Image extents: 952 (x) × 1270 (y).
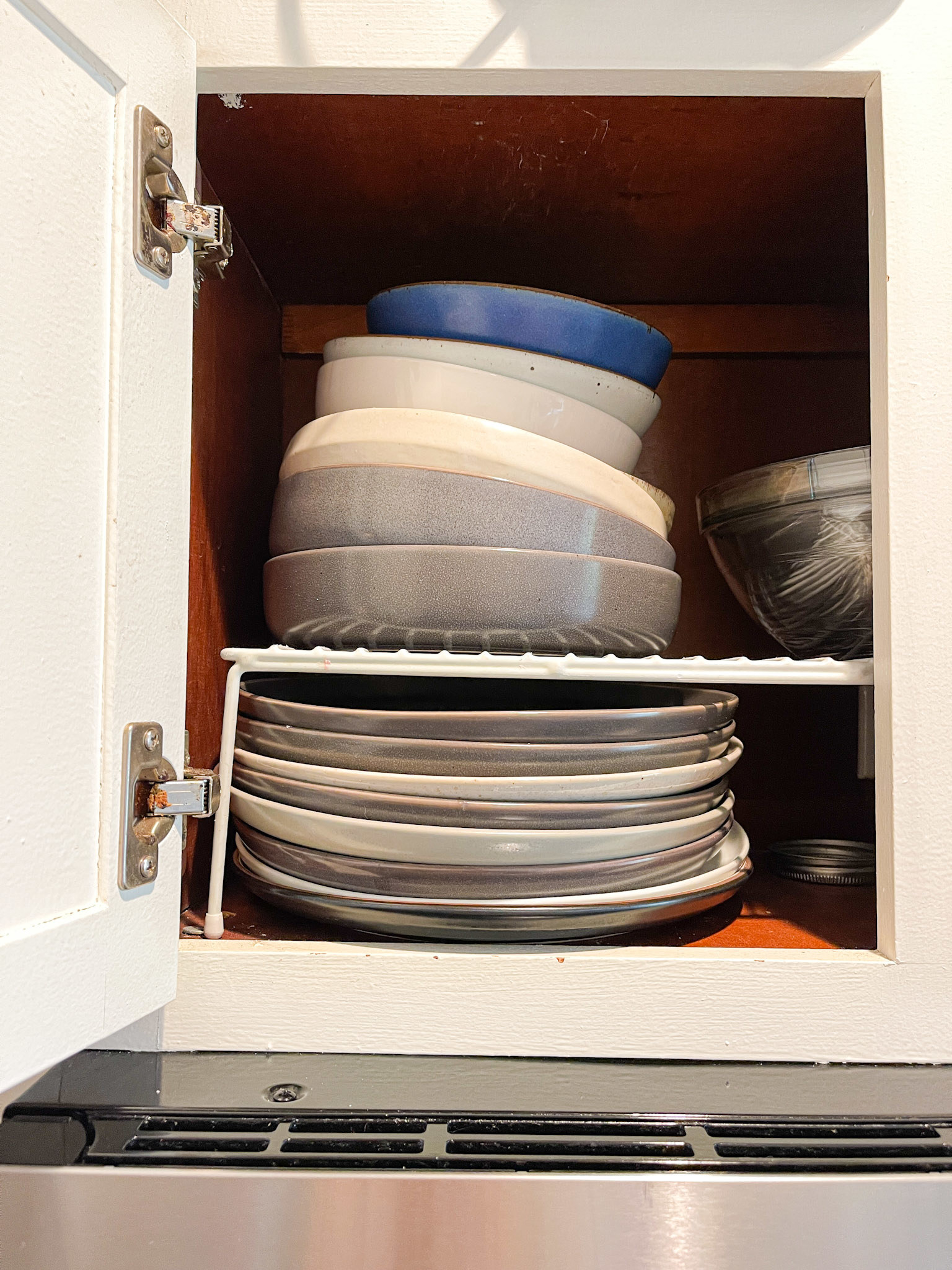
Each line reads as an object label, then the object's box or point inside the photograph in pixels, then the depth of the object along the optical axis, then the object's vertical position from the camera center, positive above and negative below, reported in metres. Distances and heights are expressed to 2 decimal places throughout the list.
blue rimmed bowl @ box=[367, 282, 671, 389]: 0.75 +0.29
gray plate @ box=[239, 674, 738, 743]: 0.62 -0.05
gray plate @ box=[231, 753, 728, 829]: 0.61 -0.11
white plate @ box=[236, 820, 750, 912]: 0.61 -0.17
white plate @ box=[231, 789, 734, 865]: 0.61 -0.13
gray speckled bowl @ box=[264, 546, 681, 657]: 0.67 +0.04
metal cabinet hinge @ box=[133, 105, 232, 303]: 0.52 +0.27
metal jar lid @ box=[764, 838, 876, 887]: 0.85 -0.21
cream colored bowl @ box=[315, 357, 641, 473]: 0.74 +0.22
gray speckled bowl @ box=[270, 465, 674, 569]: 0.67 +0.11
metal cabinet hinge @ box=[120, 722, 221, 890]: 0.51 -0.09
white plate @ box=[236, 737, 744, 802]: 0.60 -0.09
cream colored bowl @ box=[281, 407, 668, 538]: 0.68 +0.16
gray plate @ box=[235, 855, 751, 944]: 0.61 -0.19
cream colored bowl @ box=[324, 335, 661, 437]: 0.74 +0.24
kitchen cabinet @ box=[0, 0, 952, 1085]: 0.46 +0.15
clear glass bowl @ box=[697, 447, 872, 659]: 0.74 +0.10
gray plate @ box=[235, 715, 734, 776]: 0.61 -0.07
